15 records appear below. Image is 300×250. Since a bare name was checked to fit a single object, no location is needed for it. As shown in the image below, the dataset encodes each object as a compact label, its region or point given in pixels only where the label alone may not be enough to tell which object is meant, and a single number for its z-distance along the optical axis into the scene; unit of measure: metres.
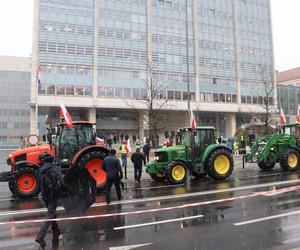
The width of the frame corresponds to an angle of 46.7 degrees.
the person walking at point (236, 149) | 29.10
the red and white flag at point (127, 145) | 19.62
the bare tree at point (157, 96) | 54.32
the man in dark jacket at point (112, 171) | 10.72
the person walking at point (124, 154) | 19.22
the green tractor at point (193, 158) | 14.66
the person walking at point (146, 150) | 23.28
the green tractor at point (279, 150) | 17.80
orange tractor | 12.51
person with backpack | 6.90
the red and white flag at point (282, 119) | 20.98
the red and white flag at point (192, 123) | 15.47
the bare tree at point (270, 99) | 61.78
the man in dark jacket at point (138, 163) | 16.66
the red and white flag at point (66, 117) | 12.82
